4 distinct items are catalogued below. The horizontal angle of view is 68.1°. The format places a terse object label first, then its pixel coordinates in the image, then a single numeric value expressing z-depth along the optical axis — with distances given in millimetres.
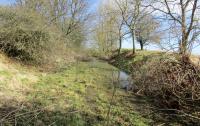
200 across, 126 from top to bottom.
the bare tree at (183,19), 3620
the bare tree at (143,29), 9523
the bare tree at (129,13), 16518
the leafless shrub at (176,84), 3448
